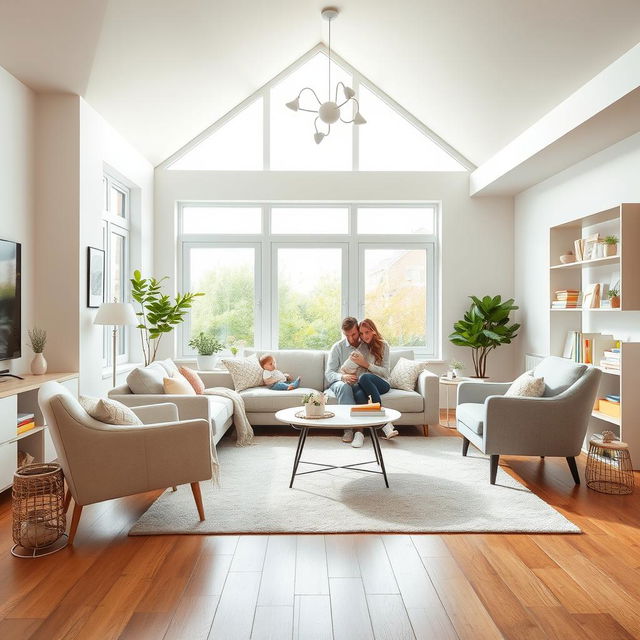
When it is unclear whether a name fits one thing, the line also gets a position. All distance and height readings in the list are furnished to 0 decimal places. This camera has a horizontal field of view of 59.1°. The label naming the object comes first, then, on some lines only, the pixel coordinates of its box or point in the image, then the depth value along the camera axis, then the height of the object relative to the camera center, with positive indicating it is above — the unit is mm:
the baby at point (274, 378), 5504 -607
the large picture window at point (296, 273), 6746 +525
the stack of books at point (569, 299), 4766 +156
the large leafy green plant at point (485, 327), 6215 -111
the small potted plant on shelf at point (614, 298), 4203 +146
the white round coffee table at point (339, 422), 3670 -693
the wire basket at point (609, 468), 3701 -1020
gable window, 6551 +2029
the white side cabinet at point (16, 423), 3373 -674
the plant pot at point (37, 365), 4160 -363
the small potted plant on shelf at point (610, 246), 4250 +540
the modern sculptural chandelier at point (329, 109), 4212 +1569
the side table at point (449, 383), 5551 -650
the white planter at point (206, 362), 6129 -498
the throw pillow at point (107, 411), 2955 -499
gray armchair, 3719 -699
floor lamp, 4633 +13
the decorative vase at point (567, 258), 4805 +508
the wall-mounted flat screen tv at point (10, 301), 3928 +112
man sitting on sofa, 5242 -468
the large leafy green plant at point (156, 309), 5535 +77
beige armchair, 2799 -706
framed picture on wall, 4730 +346
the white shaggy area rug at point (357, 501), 3023 -1116
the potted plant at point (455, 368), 5695 -521
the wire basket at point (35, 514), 2740 -978
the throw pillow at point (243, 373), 5543 -554
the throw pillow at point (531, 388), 3900 -493
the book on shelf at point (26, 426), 3597 -718
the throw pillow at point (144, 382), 4168 -483
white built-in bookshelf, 4004 +194
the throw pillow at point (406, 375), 5535 -572
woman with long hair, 5242 -472
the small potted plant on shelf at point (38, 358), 4160 -308
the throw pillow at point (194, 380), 4825 -548
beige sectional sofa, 4305 -721
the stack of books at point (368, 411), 3960 -667
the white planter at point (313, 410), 3830 -633
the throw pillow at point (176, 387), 4227 -528
